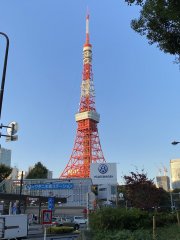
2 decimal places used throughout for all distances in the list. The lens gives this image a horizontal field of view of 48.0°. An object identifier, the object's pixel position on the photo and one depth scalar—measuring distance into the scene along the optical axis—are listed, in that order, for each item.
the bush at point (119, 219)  9.81
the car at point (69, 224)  24.55
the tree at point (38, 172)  55.81
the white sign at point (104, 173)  44.00
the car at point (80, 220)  28.60
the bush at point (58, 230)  21.23
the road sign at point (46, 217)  9.65
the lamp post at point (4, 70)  8.23
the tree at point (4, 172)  45.29
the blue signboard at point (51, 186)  46.16
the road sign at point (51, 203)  15.27
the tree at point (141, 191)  25.96
